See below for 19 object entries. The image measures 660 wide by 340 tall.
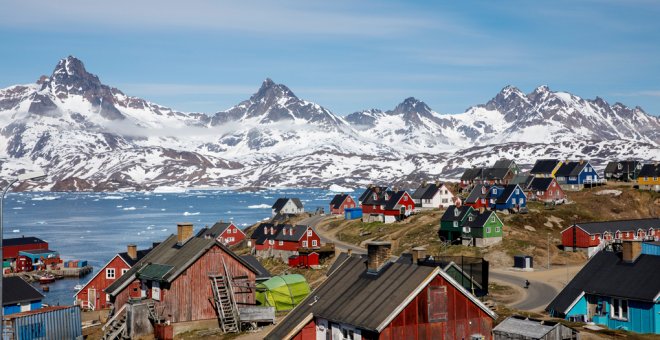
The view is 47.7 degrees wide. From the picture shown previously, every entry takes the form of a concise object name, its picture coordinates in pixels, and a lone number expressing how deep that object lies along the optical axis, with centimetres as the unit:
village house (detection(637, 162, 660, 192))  13388
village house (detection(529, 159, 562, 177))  15775
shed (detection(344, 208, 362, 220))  13962
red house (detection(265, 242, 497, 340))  3111
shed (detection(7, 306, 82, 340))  4416
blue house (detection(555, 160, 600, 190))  14250
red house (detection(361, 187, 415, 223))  12569
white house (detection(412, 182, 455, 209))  13550
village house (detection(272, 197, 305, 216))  16638
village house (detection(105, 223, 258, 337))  4675
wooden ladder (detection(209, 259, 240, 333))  4722
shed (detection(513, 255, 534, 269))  8150
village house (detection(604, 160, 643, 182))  15380
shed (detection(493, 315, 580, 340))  3153
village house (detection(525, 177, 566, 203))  12331
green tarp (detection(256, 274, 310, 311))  5566
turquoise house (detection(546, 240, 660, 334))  4181
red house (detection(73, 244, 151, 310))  7312
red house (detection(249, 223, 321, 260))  9788
